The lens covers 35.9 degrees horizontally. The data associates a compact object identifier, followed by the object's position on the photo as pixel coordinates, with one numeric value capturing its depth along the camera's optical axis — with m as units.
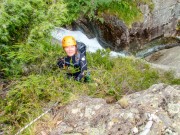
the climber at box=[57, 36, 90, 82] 5.23
